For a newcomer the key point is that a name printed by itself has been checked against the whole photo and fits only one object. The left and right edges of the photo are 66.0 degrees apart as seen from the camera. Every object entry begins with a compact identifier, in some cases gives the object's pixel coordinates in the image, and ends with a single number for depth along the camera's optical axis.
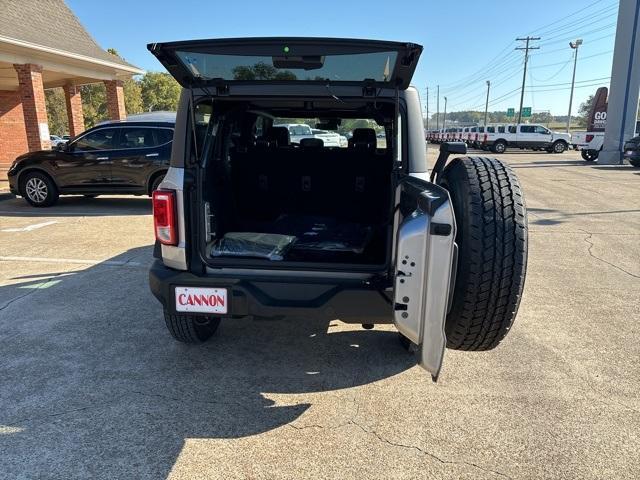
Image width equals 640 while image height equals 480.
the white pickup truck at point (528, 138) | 33.53
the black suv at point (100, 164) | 9.73
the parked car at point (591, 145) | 24.84
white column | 22.39
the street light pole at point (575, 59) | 55.16
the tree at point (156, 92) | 68.31
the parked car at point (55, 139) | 31.28
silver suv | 2.46
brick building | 13.31
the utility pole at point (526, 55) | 56.47
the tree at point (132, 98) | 53.44
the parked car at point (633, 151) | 19.69
